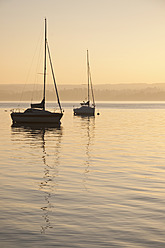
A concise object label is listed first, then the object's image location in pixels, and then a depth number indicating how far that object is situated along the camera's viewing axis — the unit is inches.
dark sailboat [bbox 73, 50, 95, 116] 3882.9
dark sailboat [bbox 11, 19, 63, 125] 2343.8
